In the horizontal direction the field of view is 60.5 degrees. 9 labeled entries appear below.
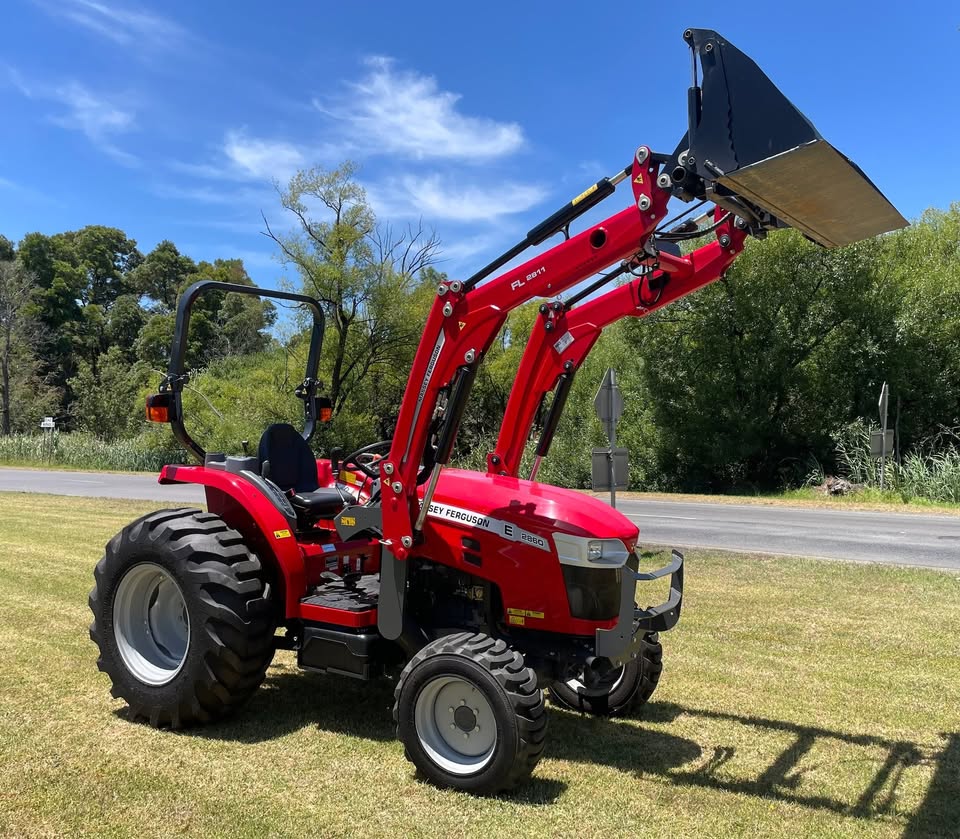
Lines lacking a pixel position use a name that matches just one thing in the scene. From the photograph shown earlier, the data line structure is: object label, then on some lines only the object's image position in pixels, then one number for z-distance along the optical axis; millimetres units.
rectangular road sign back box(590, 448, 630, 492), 8562
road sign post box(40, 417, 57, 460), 32000
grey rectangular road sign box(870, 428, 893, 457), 18719
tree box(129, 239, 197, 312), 59500
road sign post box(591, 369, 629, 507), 8555
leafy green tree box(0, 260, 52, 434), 40844
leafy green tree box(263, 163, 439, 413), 26750
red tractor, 3395
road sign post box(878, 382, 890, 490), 18016
